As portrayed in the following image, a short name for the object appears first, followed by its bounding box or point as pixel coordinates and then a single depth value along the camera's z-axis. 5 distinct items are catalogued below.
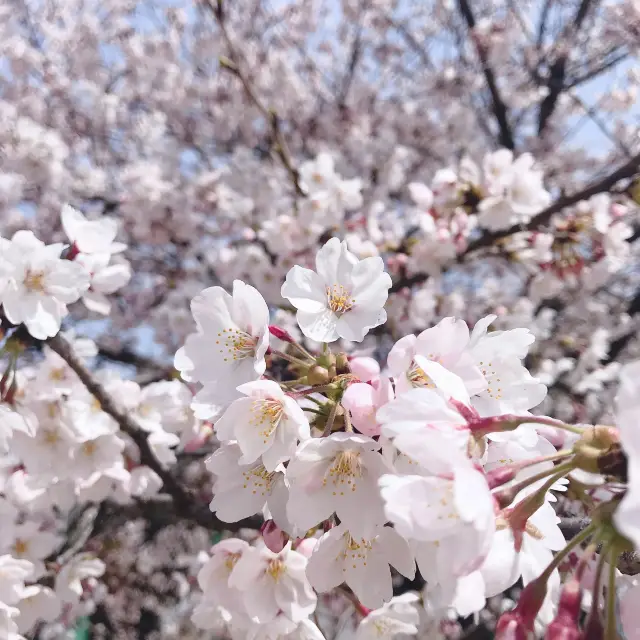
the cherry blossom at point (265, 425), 0.16
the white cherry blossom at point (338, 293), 0.18
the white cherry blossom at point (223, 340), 0.18
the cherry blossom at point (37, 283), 0.23
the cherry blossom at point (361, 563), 0.17
